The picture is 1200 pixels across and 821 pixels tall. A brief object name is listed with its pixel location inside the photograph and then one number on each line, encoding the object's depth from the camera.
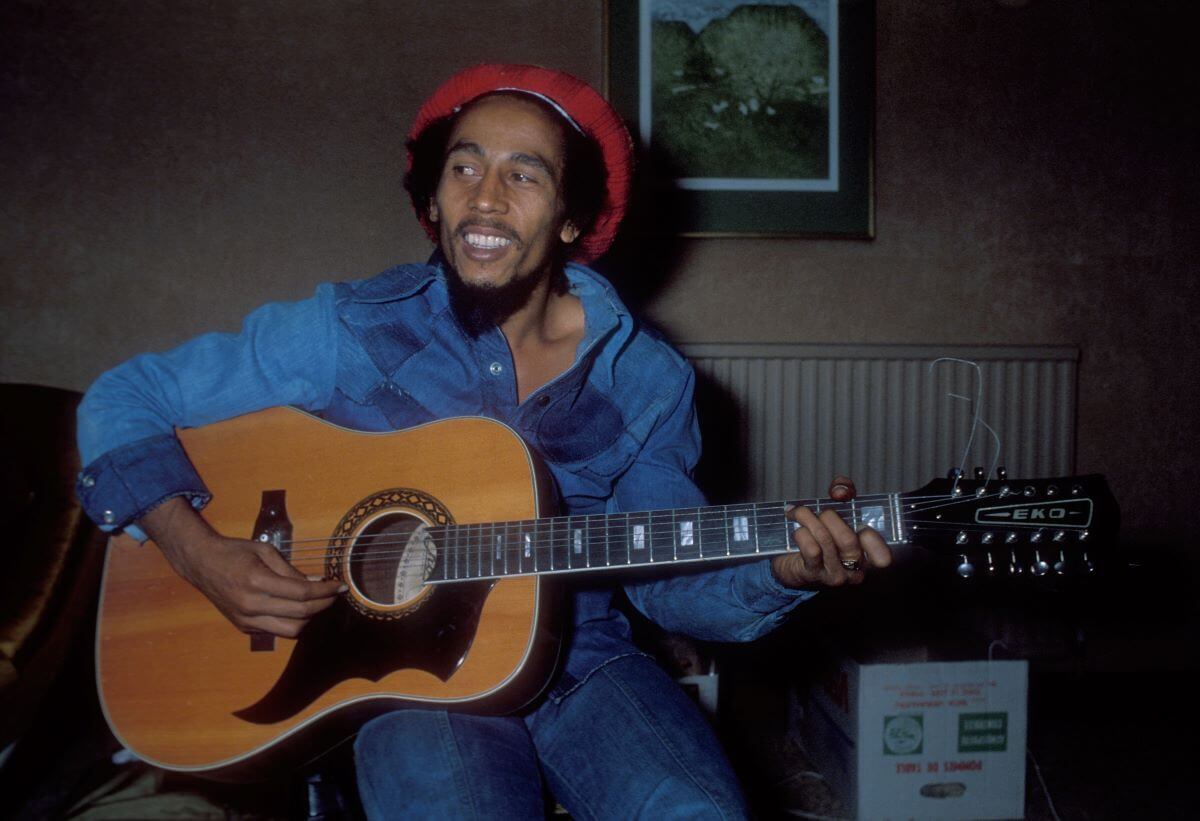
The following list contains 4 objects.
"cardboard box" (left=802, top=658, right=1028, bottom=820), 1.89
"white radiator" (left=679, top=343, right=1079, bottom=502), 2.64
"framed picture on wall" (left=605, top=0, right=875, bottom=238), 2.59
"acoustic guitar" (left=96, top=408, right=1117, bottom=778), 1.04
